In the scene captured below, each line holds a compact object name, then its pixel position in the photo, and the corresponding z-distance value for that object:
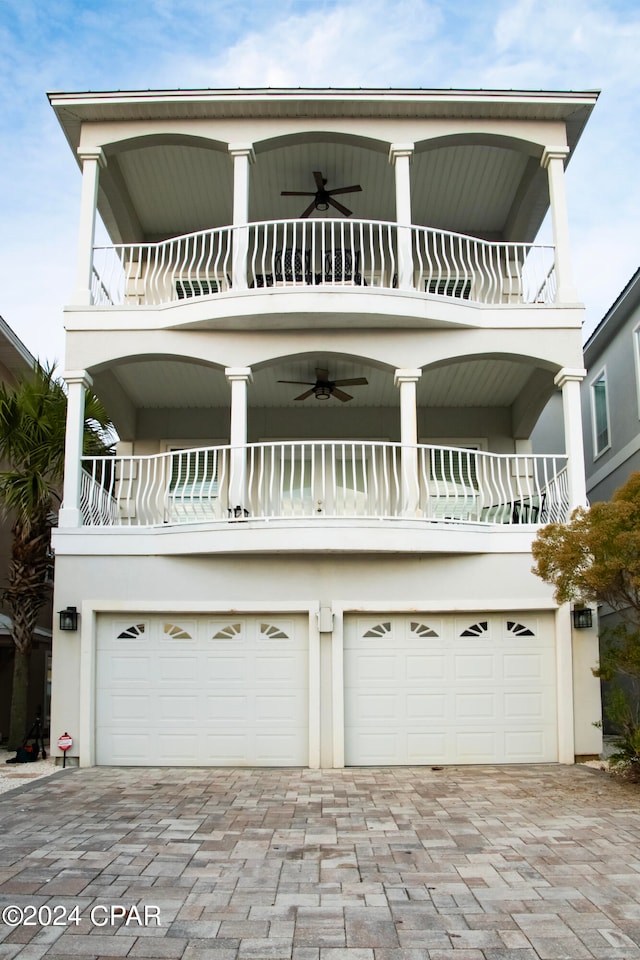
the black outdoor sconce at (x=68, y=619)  11.12
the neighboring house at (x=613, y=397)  14.59
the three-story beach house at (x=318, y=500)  11.09
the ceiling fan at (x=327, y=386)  12.83
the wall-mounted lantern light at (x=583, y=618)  11.23
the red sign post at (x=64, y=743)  10.86
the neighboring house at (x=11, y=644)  15.27
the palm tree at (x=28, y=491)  12.47
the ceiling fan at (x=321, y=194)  12.98
